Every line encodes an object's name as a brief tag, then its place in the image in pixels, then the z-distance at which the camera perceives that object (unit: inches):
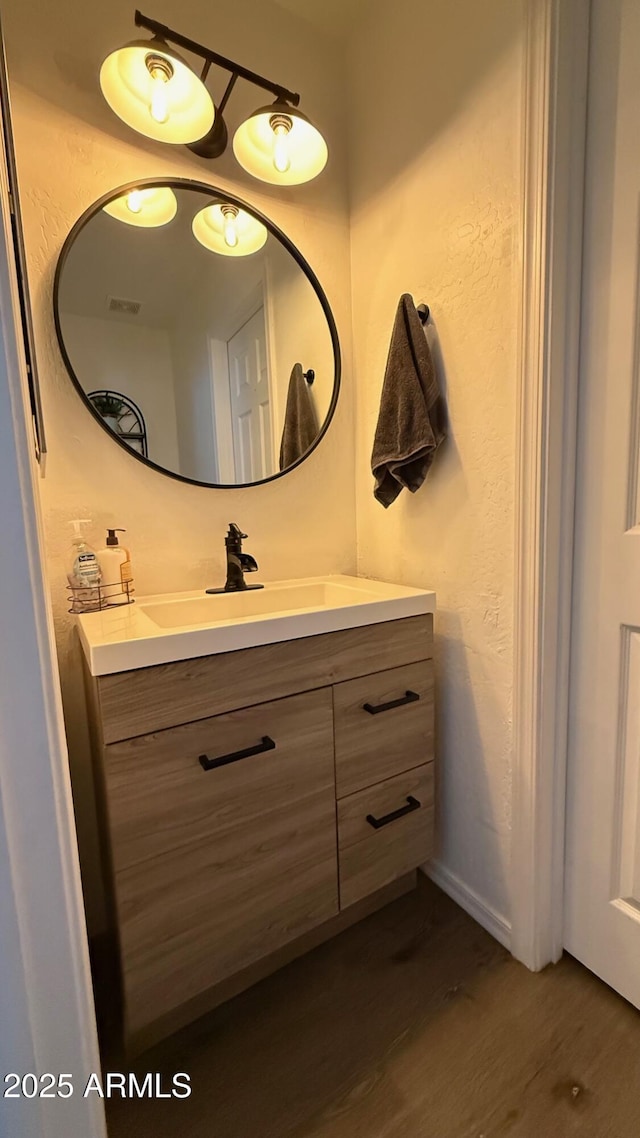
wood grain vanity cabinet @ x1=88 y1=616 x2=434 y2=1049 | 33.6
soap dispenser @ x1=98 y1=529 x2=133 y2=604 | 44.9
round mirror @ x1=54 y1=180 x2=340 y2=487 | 45.8
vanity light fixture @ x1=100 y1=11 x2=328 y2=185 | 41.9
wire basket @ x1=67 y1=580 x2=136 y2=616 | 43.7
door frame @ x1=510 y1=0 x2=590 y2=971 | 36.3
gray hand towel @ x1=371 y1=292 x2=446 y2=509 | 46.7
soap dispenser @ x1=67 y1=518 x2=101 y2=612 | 43.3
